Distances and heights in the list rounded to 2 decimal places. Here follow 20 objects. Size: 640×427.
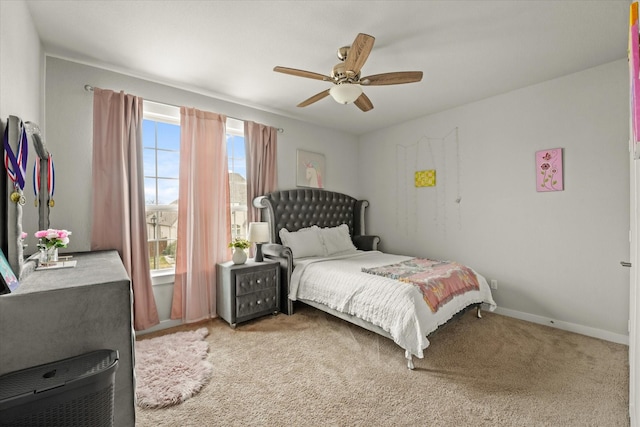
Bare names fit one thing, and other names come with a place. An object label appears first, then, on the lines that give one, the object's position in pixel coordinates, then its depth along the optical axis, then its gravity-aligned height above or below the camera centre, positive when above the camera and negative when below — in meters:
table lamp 3.42 -0.19
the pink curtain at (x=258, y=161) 3.75 +0.73
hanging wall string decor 3.88 +0.46
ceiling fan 2.21 +1.09
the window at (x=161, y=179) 3.18 +0.43
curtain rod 2.65 +1.19
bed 2.33 -0.58
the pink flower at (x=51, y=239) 1.79 -0.13
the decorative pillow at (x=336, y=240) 3.99 -0.35
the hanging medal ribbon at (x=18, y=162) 1.35 +0.28
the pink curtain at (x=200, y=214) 3.18 +0.03
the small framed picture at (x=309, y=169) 4.32 +0.71
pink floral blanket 2.45 -0.58
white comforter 2.23 -0.76
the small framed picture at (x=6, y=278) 1.09 -0.23
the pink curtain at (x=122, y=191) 2.69 +0.26
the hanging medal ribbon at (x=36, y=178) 1.93 +0.28
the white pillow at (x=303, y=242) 3.70 -0.35
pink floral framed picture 3.03 +0.45
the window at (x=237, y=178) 3.79 +0.50
